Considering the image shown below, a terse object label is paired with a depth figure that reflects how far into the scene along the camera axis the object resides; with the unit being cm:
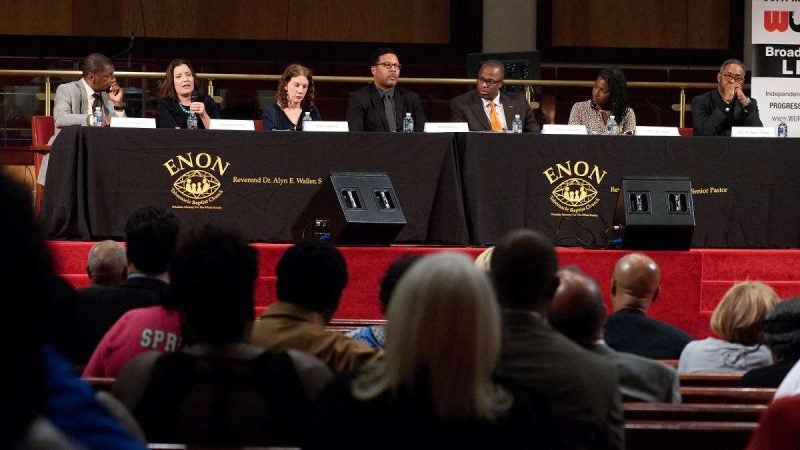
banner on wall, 1838
